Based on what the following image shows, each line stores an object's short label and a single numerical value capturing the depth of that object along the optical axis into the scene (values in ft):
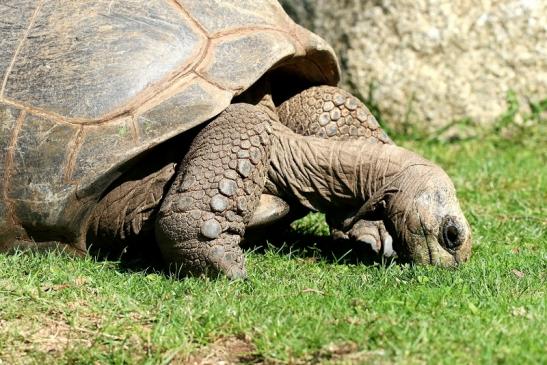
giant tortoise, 31.22
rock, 56.85
